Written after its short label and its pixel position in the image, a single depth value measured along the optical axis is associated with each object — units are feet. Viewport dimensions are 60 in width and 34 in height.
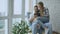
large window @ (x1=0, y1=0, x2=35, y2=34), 16.17
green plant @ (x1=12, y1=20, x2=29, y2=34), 14.87
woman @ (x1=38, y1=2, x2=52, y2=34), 15.30
